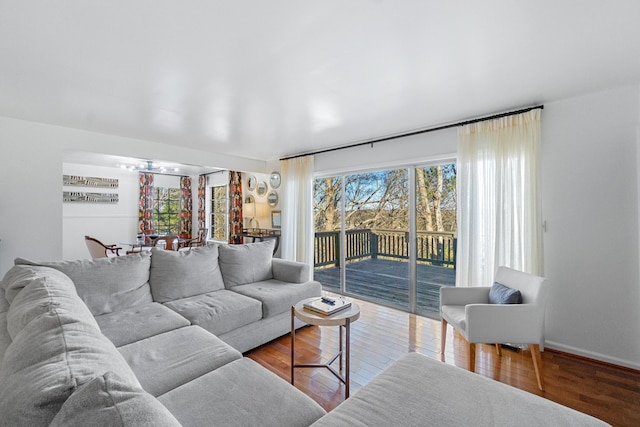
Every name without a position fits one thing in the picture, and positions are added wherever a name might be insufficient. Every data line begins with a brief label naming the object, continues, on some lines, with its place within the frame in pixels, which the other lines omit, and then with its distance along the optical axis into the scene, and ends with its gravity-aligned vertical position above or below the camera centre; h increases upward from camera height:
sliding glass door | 3.62 -0.27
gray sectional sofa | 0.63 -0.61
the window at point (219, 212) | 6.82 +0.11
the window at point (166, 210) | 7.12 +0.18
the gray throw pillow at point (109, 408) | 0.56 -0.40
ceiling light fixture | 5.50 +0.99
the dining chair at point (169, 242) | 5.02 -0.45
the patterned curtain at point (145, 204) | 6.65 +0.31
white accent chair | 2.09 -0.80
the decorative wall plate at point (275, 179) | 5.38 +0.71
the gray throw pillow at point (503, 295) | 2.22 -0.65
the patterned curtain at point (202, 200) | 7.16 +0.43
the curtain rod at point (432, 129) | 2.78 +1.05
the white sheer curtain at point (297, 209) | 4.76 +0.13
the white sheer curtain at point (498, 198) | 2.68 +0.18
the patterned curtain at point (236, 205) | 6.16 +0.26
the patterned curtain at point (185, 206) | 7.38 +0.28
